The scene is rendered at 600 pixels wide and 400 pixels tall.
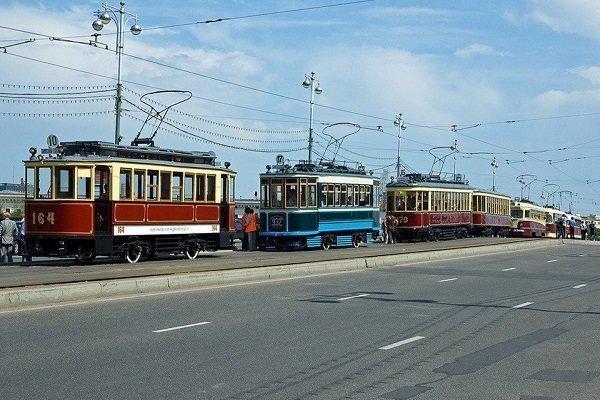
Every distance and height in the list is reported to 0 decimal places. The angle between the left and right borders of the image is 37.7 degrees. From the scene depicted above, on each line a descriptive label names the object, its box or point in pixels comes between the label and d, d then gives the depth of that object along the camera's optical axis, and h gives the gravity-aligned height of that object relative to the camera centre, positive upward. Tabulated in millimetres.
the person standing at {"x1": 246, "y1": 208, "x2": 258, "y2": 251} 35188 +188
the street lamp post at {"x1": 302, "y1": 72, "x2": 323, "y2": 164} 48719 +8158
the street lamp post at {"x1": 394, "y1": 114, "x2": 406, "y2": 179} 64375 +7812
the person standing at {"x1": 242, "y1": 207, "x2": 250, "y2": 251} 34934 +352
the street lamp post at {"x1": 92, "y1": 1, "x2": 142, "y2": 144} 31933 +7526
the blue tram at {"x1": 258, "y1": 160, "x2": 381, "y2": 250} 35375 +1167
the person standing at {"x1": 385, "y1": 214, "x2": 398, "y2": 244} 46656 +441
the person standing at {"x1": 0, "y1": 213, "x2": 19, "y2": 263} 24858 +38
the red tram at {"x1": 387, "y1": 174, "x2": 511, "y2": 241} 48031 +1545
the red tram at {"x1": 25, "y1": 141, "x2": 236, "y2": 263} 24094 +970
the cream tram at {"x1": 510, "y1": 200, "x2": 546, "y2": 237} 68500 +1038
